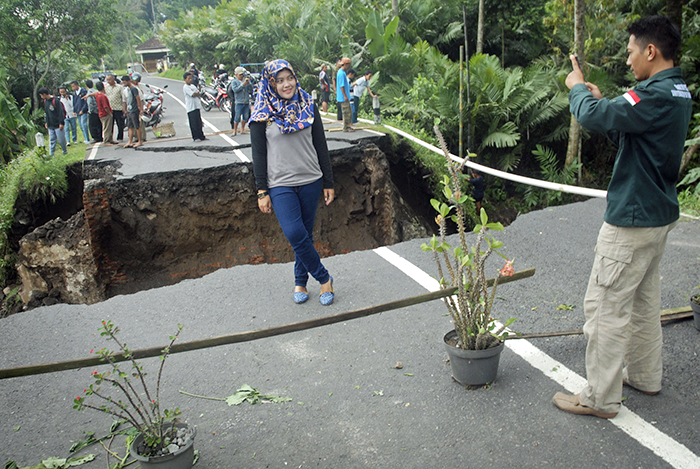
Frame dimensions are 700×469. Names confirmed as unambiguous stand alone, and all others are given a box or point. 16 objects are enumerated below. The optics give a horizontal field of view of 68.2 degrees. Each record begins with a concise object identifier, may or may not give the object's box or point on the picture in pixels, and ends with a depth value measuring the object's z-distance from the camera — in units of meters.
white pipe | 4.89
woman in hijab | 4.27
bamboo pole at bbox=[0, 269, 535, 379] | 2.71
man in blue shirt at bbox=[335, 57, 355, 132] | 12.68
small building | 67.69
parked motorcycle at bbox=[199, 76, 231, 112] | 21.05
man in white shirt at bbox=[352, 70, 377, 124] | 13.59
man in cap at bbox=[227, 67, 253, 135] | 12.60
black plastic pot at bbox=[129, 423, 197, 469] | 2.46
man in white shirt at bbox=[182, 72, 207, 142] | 11.91
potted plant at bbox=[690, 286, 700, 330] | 3.64
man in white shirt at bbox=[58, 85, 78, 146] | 14.79
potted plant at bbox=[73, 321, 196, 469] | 2.47
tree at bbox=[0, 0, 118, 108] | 22.48
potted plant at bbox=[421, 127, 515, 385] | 3.11
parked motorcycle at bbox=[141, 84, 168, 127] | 15.67
